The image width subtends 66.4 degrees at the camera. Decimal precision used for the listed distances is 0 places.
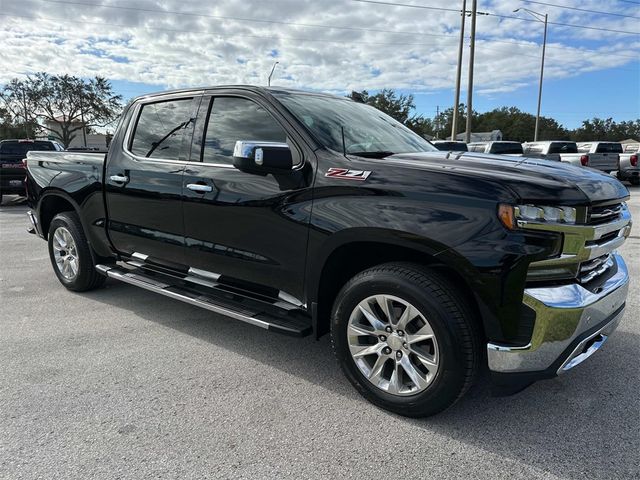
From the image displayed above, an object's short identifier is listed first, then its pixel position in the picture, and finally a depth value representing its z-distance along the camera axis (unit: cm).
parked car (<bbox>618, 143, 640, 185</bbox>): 1891
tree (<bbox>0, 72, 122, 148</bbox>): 4722
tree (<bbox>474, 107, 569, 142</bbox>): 9651
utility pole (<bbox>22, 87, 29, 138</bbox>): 4776
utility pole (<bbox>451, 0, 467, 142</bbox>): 2386
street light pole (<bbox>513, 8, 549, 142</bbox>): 3688
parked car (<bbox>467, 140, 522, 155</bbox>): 1694
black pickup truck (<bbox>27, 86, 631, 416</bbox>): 240
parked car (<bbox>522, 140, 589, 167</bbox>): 2034
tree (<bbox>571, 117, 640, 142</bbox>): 10519
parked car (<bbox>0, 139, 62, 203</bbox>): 1342
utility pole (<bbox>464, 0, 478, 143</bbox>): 2298
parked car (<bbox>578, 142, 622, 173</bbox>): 1775
